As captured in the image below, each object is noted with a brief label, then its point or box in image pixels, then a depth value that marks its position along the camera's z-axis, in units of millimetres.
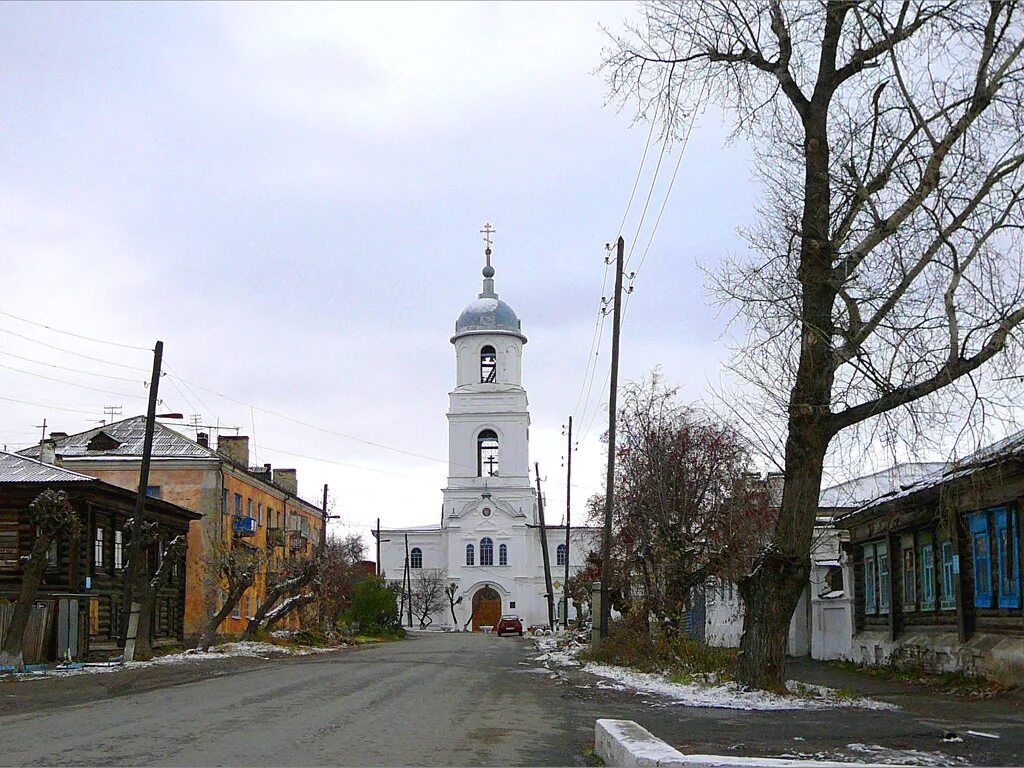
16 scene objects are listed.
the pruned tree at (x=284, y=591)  43500
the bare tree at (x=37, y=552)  27219
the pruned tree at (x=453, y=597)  88375
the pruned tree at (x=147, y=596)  33188
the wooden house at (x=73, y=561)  31516
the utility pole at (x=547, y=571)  57725
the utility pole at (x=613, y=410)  28938
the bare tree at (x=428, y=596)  88938
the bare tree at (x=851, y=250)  14352
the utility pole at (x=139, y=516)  32281
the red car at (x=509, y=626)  75188
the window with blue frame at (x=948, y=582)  21500
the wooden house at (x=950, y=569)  17828
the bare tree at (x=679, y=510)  27359
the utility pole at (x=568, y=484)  51250
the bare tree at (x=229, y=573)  39250
